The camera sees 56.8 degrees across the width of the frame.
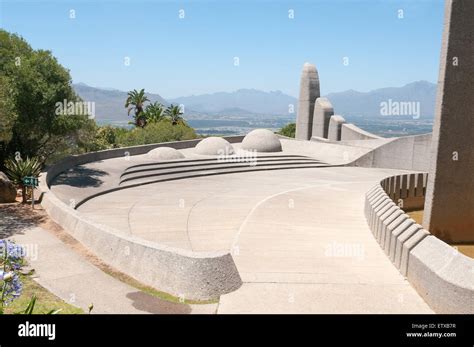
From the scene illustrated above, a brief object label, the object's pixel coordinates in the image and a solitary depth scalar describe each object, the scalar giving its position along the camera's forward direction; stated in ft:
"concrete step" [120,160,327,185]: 75.25
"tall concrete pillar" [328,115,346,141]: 121.08
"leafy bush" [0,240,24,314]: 15.29
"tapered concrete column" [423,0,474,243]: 43.47
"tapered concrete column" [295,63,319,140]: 128.57
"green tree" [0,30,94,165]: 60.13
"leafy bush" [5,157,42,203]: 56.70
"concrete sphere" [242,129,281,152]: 105.70
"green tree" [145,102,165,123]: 215.43
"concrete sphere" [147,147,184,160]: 87.04
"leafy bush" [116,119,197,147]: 144.36
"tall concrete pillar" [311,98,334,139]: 124.06
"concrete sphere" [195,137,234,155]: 97.14
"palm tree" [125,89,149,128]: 230.68
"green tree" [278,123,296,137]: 240.12
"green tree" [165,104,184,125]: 225.80
